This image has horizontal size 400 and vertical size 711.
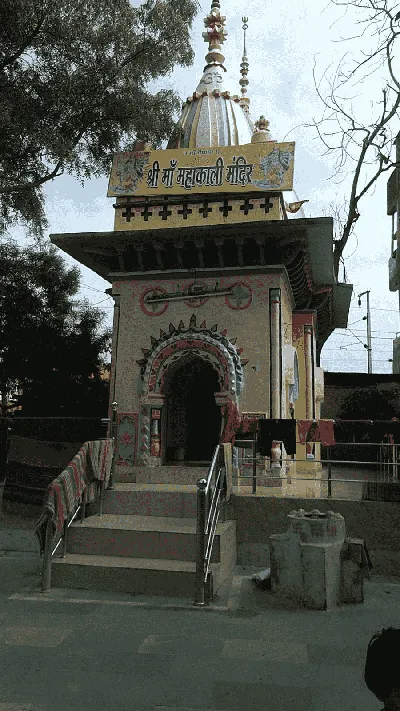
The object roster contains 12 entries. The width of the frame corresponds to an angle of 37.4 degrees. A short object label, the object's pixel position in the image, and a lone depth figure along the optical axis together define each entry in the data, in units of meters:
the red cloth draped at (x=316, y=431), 9.95
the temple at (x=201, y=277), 11.78
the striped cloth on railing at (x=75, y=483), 7.05
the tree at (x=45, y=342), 16.64
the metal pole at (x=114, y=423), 12.00
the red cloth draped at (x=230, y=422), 10.98
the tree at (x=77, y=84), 11.55
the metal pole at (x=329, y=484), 8.91
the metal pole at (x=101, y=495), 8.95
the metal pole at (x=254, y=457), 9.10
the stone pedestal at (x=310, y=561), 6.57
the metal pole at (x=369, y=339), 45.19
